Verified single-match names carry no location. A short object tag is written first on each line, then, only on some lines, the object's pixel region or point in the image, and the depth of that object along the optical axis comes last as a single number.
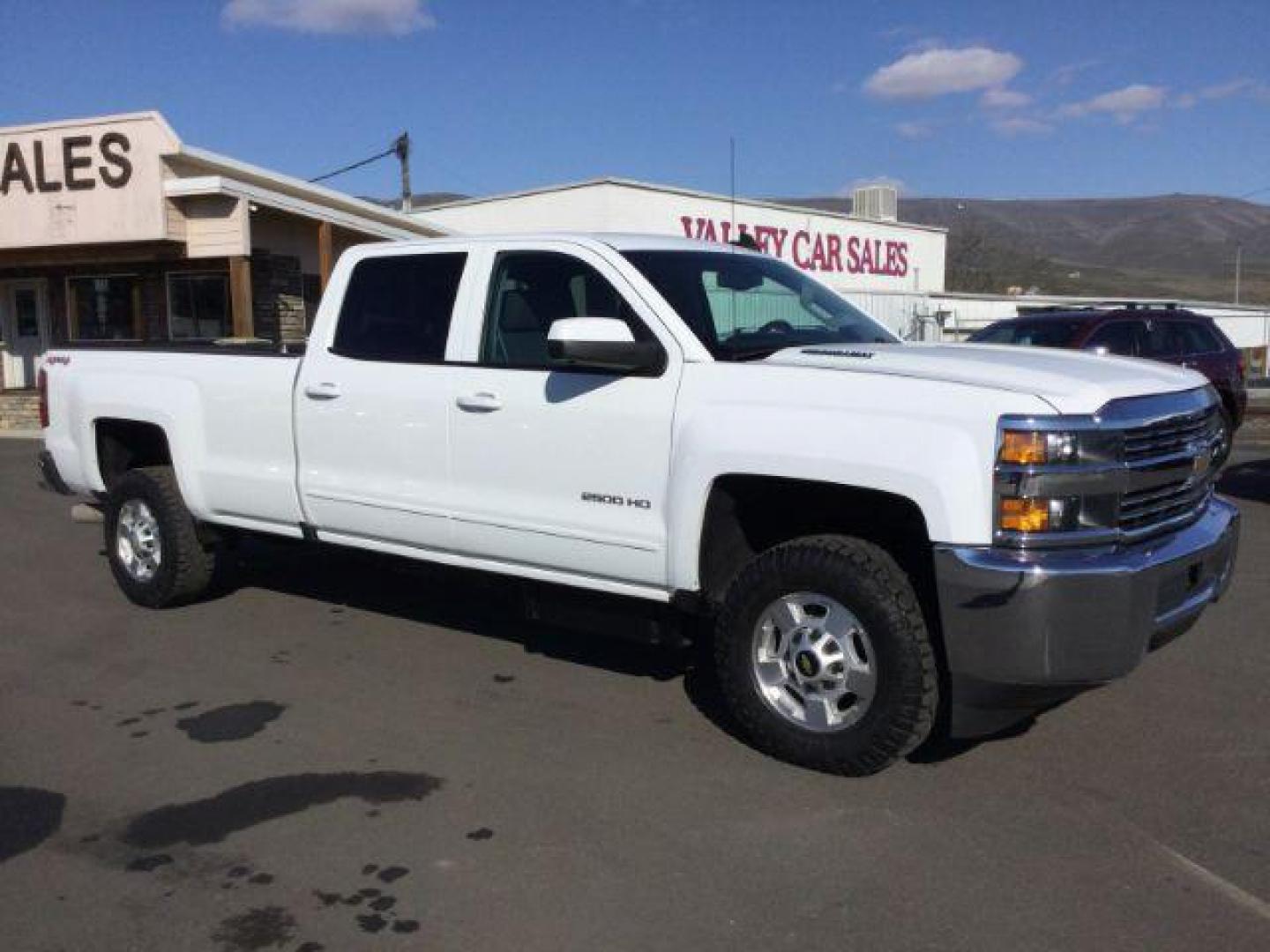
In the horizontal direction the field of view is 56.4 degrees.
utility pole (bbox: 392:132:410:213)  37.85
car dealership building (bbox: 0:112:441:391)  17.30
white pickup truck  3.80
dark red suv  11.56
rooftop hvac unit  35.75
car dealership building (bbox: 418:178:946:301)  25.39
